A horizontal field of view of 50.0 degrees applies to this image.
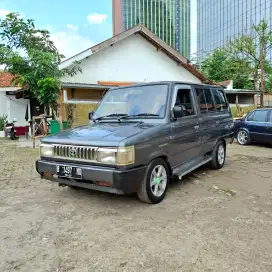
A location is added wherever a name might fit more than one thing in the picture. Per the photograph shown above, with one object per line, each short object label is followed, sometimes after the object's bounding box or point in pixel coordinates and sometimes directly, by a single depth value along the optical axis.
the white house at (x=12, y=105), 18.16
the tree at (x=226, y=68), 30.69
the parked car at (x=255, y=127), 10.24
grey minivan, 4.02
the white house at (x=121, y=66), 14.48
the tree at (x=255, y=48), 28.23
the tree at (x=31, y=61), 11.70
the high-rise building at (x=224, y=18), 57.13
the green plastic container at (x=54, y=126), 12.39
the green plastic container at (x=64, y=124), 13.65
